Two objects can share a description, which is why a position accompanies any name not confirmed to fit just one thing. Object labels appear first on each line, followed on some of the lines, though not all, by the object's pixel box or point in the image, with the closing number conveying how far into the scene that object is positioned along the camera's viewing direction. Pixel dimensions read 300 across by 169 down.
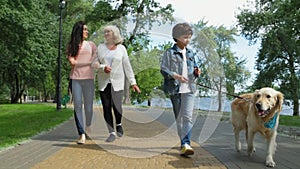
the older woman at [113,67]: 6.52
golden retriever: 4.95
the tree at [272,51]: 27.98
